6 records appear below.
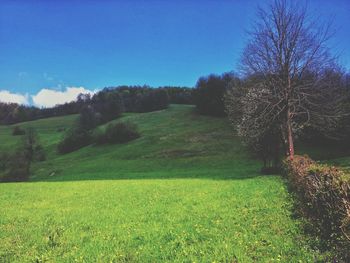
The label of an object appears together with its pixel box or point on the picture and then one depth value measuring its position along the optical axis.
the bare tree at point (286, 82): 30.50
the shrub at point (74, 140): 88.81
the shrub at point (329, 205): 7.69
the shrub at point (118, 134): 85.12
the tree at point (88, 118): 106.88
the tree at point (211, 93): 102.43
